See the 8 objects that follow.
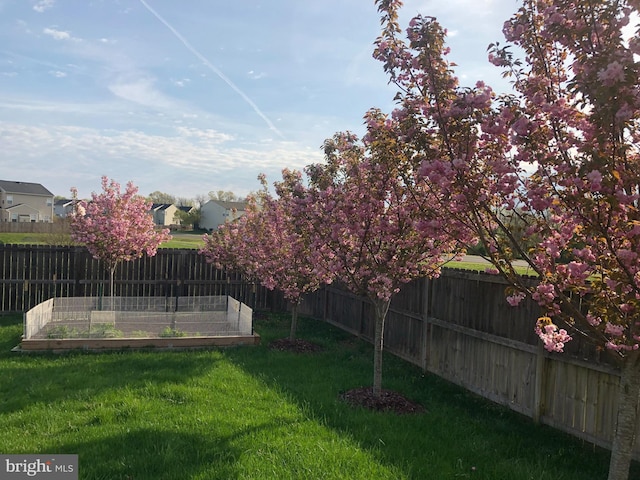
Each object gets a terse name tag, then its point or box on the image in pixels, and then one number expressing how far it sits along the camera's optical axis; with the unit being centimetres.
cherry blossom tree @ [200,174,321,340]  970
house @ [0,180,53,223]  6600
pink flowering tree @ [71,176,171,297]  1155
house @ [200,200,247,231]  8550
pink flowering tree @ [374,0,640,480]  296
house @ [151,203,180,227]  9531
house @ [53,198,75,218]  9564
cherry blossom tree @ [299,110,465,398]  609
